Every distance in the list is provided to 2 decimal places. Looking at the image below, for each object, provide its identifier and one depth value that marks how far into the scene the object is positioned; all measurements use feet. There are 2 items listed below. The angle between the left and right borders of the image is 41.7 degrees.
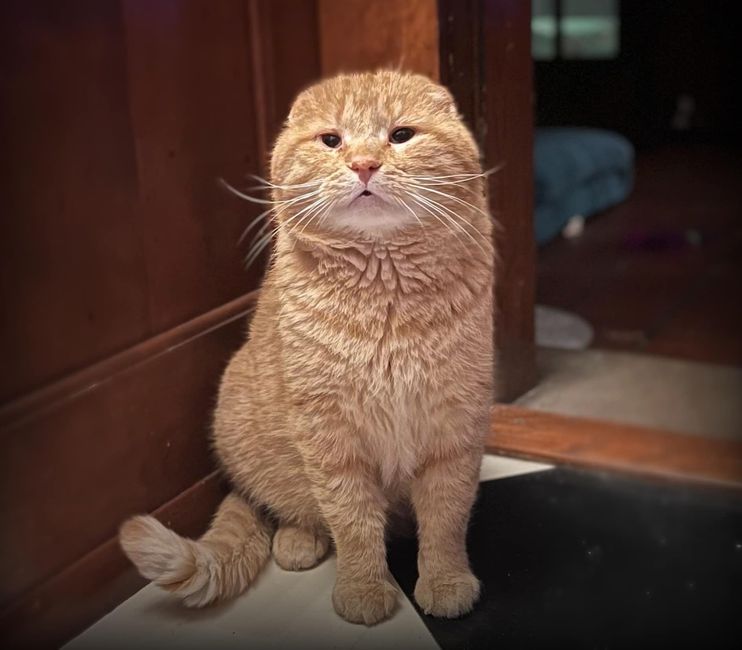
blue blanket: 10.00
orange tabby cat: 4.10
